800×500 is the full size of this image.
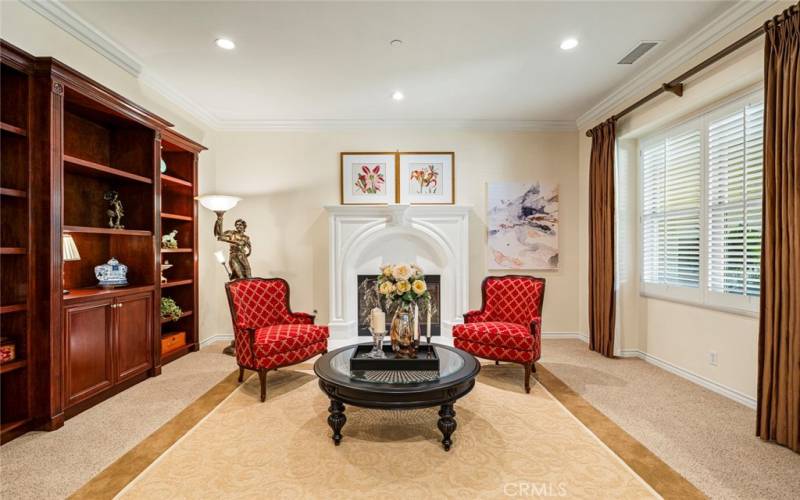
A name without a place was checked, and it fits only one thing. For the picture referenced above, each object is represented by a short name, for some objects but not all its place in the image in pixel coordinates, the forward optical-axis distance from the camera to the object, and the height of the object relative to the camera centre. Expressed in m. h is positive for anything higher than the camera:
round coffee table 2.20 -0.86
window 2.97 +0.38
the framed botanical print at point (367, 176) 5.11 +1.01
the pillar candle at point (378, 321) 2.77 -0.56
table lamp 2.84 -0.02
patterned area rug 1.96 -1.28
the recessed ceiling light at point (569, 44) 3.17 +1.80
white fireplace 4.93 +0.08
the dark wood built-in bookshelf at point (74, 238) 2.54 +0.06
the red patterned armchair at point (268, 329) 3.19 -0.79
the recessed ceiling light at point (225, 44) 3.17 +1.79
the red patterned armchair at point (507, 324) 3.35 -0.78
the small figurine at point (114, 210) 3.50 +0.36
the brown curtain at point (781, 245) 2.28 +0.03
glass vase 2.77 -0.64
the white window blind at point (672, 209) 3.55 +0.42
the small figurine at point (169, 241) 4.25 +0.08
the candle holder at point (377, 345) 2.76 -0.75
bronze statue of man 4.42 +0.02
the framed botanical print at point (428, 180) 5.11 +0.95
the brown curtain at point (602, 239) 4.26 +0.11
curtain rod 2.56 +1.52
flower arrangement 2.75 -0.28
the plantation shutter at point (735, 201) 2.92 +0.41
